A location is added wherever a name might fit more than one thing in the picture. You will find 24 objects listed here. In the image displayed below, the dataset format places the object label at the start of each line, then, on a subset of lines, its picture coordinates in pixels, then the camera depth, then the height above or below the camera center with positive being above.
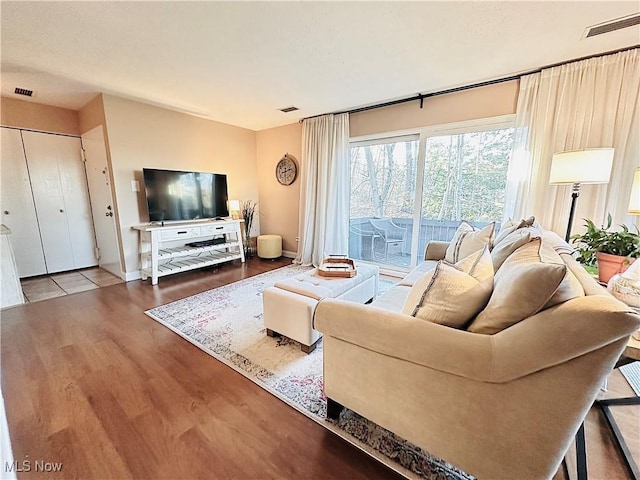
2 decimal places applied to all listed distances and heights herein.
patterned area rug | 1.23 -1.17
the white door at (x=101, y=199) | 3.54 +0.05
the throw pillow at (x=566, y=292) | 0.84 -0.30
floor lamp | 1.94 +0.26
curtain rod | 2.31 +1.30
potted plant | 1.42 -0.29
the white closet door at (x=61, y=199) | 3.66 +0.05
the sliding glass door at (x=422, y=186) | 3.04 +0.19
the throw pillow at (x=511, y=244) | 1.41 -0.25
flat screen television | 3.58 +0.11
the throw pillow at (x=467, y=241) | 2.05 -0.34
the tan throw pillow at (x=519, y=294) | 0.83 -0.32
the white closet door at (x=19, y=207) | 3.42 -0.06
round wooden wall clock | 4.65 +0.58
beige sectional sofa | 0.77 -0.64
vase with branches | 4.98 -0.36
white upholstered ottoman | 1.93 -0.78
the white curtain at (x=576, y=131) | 2.24 +0.64
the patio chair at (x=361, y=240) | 4.13 -0.64
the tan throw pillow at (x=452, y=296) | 1.05 -0.39
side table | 0.90 -1.16
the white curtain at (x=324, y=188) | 4.01 +0.21
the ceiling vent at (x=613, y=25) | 1.79 +1.26
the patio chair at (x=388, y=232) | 3.81 -0.47
